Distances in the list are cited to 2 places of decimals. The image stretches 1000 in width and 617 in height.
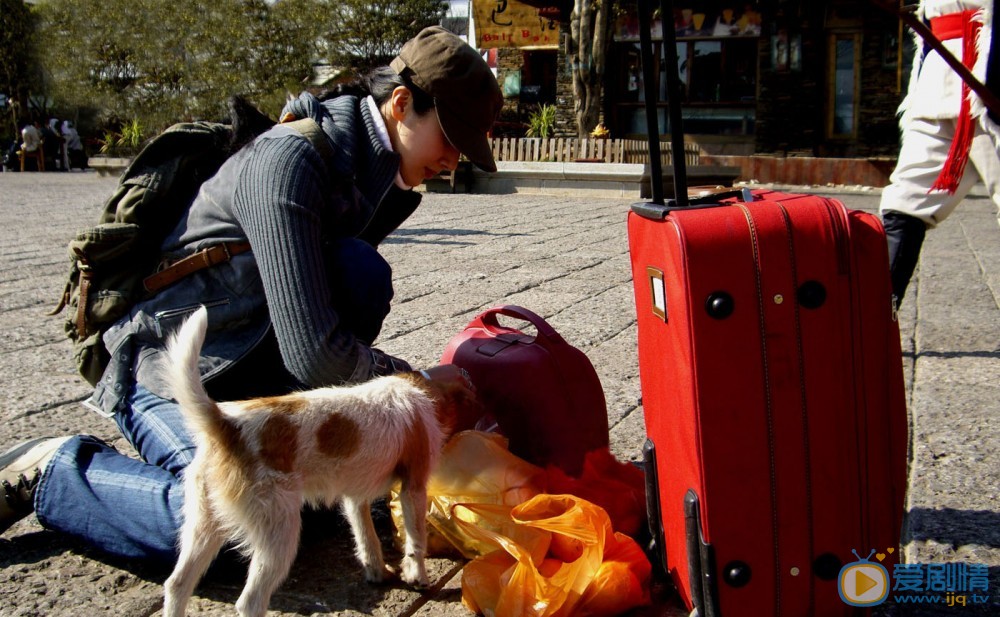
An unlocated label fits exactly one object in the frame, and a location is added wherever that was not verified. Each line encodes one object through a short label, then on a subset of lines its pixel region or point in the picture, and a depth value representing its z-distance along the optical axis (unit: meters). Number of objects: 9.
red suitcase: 1.69
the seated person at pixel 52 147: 25.69
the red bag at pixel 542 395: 2.45
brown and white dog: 1.81
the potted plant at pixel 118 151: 18.92
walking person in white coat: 3.10
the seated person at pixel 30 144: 23.88
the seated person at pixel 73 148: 26.05
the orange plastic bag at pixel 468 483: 2.24
